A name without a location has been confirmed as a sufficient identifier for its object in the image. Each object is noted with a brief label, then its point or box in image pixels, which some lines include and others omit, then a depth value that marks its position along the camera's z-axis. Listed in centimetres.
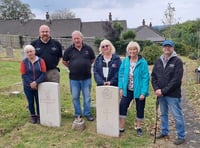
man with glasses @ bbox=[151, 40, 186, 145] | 316
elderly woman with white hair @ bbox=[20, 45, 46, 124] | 368
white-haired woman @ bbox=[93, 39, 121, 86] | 352
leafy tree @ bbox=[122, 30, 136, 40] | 2105
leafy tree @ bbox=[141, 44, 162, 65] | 1259
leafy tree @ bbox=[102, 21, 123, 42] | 2122
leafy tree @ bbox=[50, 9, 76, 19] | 3970
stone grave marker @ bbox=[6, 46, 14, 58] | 1303
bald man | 377
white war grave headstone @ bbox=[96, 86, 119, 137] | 339
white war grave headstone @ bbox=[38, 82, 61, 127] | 372
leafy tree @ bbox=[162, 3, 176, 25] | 1853
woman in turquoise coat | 333
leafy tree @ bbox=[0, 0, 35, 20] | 3538
